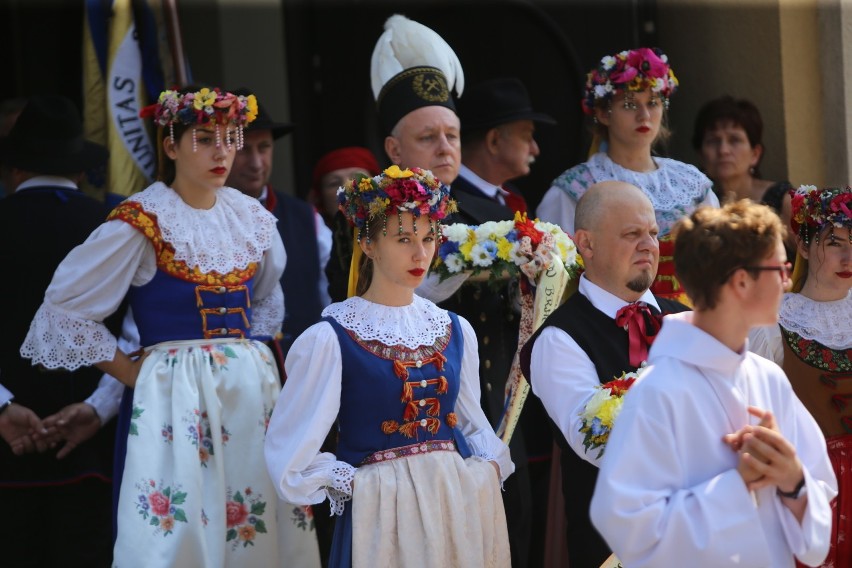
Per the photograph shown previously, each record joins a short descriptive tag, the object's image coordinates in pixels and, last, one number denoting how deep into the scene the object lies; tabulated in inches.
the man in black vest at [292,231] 485.1
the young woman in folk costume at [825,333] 385.1
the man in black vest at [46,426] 421.1
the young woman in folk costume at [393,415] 322.0
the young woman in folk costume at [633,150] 453.1
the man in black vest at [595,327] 335.3
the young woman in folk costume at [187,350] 372.5
